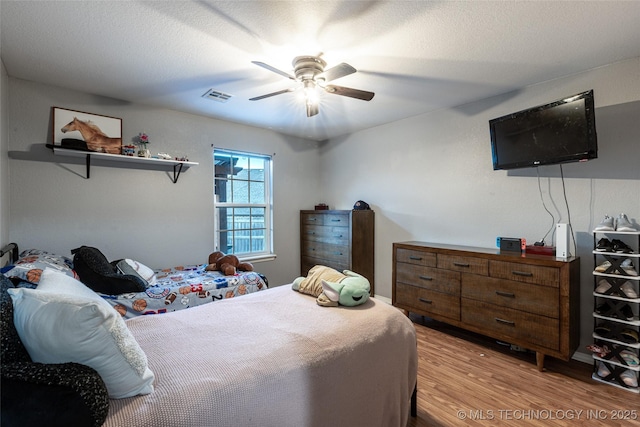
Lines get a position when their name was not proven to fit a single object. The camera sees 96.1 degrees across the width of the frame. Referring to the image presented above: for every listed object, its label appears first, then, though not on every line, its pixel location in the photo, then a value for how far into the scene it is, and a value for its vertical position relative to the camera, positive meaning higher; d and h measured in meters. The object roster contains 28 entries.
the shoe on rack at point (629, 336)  2.08 -0.91
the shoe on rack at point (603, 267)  2.17 -0.42
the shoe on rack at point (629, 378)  2.05 -1.20
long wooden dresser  2.23 -0.72
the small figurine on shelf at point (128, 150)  3.00 +0.70
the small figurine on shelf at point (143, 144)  3.07 +0.81
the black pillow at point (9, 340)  0.90 -0.40
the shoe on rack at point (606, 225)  2.18 -0.10
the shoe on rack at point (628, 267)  2.07 -0.41
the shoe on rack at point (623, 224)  2.09 -0.09
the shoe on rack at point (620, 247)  2.10 -0.27
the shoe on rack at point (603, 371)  2.16 -1.20
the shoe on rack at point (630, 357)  2.06 -1.06
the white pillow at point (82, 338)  0.94 -0.41
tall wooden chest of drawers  3.89 -0.36
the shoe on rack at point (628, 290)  2.07 -0.58
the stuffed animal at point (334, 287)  1.84 -0.49
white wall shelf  2.72 +0.61
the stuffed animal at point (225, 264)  3.20 -0.54
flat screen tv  2.16 +0.65
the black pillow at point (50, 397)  0.77 -0.50
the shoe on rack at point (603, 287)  2.17 -0.57
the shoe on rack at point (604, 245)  2.17 -0.26
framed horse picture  2.71 +0.86
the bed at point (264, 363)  0.99 -0.63
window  3.94 +0.17
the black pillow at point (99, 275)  2.24 -0.46
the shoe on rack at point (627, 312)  2.10 -0.75
